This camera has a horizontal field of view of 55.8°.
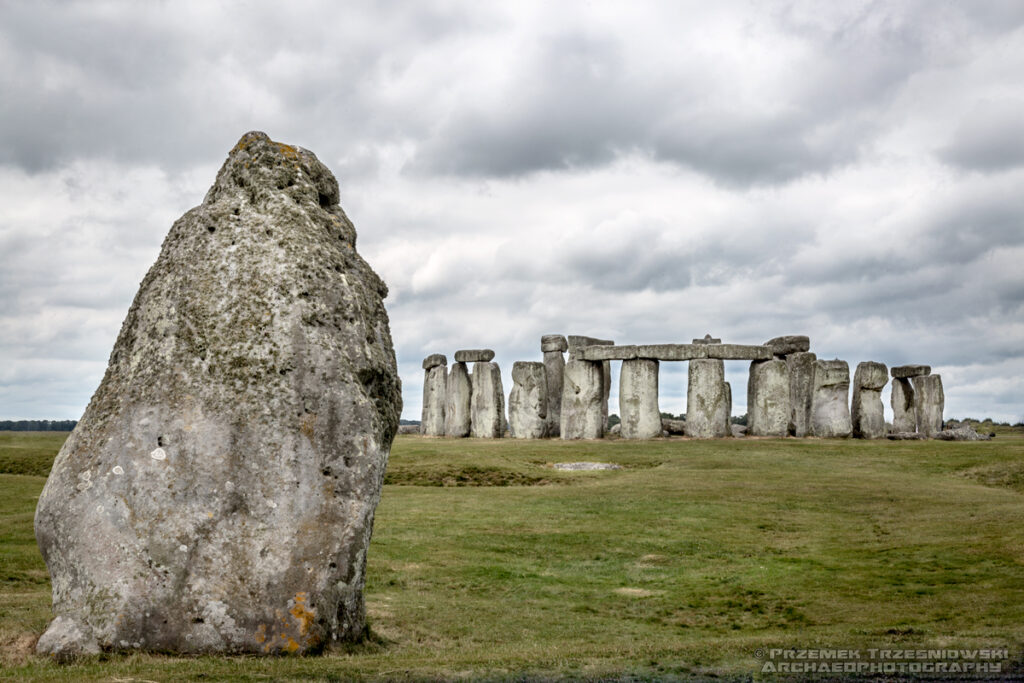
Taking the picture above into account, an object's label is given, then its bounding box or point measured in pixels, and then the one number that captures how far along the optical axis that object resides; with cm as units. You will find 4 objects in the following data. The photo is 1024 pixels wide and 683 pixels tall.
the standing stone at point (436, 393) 4206
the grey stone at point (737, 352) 3555
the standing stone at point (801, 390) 3634
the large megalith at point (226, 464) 748
